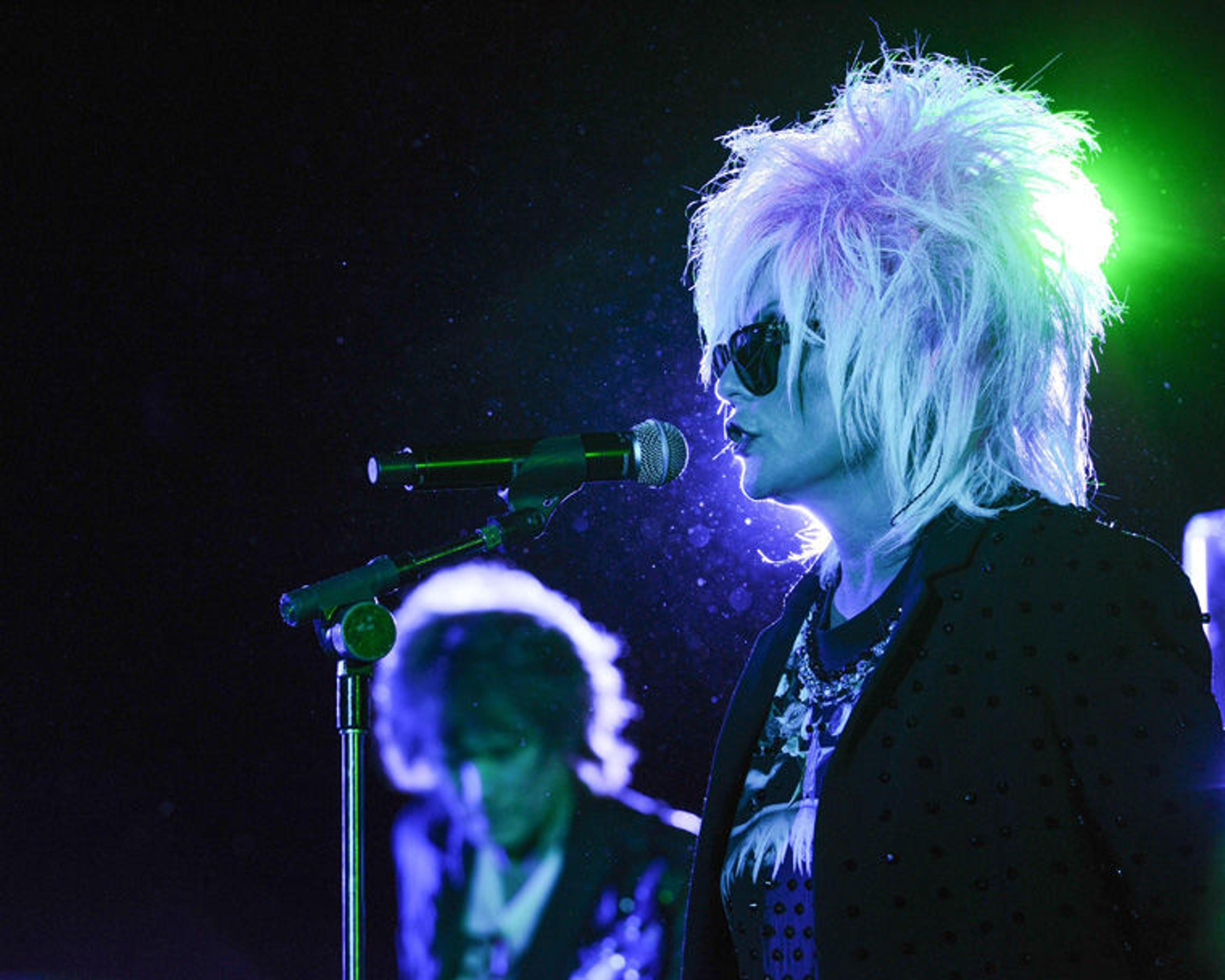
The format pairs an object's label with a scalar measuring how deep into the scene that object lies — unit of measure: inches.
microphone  101.2
